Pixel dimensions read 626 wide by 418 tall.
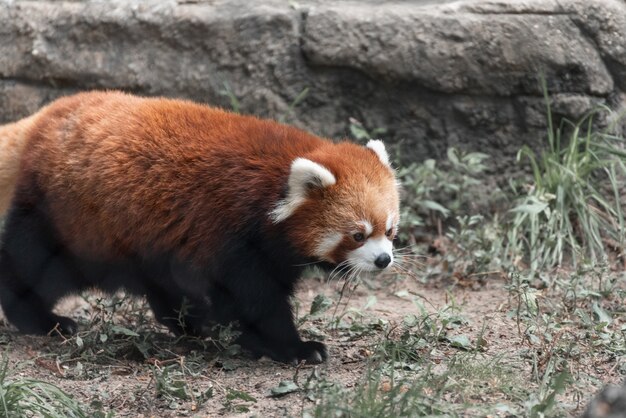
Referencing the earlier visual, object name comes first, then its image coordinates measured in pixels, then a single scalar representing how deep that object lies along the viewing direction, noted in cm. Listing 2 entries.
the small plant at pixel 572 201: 1074
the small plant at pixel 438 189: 1143
